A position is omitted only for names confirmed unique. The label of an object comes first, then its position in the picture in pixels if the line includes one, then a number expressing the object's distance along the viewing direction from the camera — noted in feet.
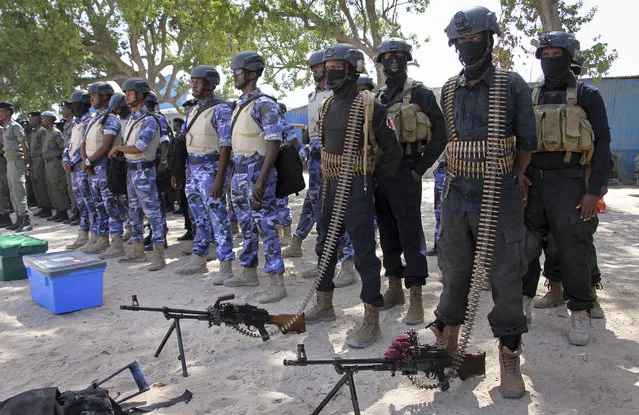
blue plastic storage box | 17.93
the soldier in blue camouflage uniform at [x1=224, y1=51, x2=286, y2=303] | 17.61
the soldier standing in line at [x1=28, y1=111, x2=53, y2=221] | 37.37
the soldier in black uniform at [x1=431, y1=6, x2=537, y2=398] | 10.66
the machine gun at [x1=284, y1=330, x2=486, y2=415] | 9.81
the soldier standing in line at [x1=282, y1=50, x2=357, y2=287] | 21.89
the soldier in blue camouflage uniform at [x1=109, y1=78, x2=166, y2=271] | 22.81
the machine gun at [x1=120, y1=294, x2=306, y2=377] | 13.33
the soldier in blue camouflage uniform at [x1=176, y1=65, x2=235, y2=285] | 19.90
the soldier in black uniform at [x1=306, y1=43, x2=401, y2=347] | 13.67
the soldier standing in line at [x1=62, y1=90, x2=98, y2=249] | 26.89
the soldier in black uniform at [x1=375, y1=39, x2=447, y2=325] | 14.97
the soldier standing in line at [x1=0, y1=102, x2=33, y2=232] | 33.42
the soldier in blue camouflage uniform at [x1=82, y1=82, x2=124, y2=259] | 24.56
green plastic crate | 22.53
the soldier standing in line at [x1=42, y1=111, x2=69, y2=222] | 35.47
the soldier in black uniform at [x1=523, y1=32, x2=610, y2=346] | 13.02
